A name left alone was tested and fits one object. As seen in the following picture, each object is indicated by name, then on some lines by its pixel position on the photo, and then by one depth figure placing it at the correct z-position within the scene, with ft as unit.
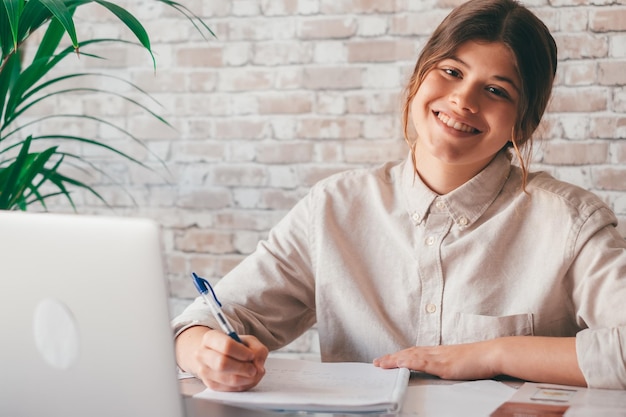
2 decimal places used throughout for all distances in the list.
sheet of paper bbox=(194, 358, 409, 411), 3.43
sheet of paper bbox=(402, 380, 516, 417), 3.55
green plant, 4.77
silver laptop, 2.72
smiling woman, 4.78
